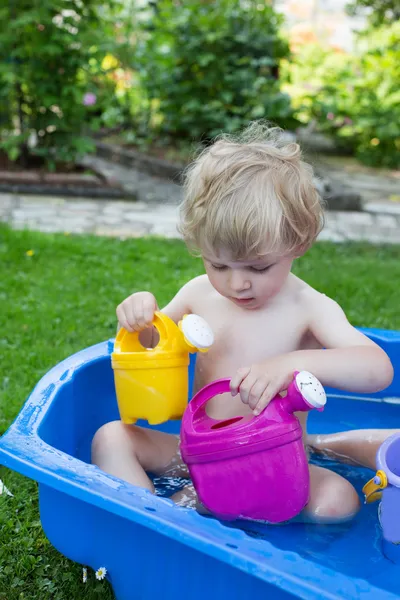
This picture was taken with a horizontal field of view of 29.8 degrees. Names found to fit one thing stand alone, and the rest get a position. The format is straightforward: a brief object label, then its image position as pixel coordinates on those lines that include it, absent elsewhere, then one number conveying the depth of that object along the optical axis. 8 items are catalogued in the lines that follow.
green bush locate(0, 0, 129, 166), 4.59
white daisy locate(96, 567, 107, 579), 1.29
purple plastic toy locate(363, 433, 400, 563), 1.33
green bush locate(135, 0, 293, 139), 5.48
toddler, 1.42
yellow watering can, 1.49
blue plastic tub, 1.01
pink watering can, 1.32
